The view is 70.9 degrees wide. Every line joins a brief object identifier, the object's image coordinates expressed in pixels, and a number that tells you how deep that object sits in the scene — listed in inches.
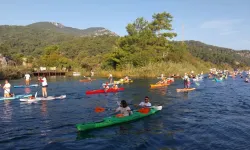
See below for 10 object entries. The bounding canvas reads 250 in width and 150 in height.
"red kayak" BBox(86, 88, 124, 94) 768.8
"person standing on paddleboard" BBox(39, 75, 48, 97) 663.3
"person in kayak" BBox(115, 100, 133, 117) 419.5
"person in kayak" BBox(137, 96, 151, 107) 493.4
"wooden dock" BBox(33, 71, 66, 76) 1756.8
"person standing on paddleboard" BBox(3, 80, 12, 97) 669.5
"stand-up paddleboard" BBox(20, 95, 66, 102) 620.2
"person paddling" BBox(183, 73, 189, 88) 845.7
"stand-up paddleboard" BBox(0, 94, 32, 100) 654.4
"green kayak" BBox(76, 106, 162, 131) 352.5
